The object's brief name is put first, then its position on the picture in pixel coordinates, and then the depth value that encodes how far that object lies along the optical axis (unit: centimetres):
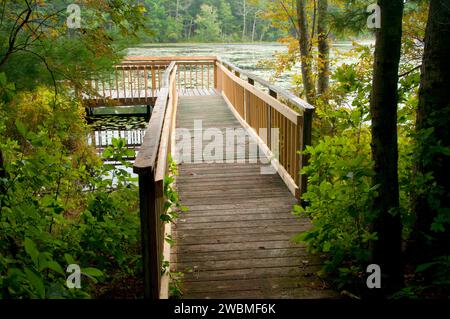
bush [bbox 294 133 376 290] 330
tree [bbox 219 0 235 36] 5678
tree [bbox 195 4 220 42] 5444
